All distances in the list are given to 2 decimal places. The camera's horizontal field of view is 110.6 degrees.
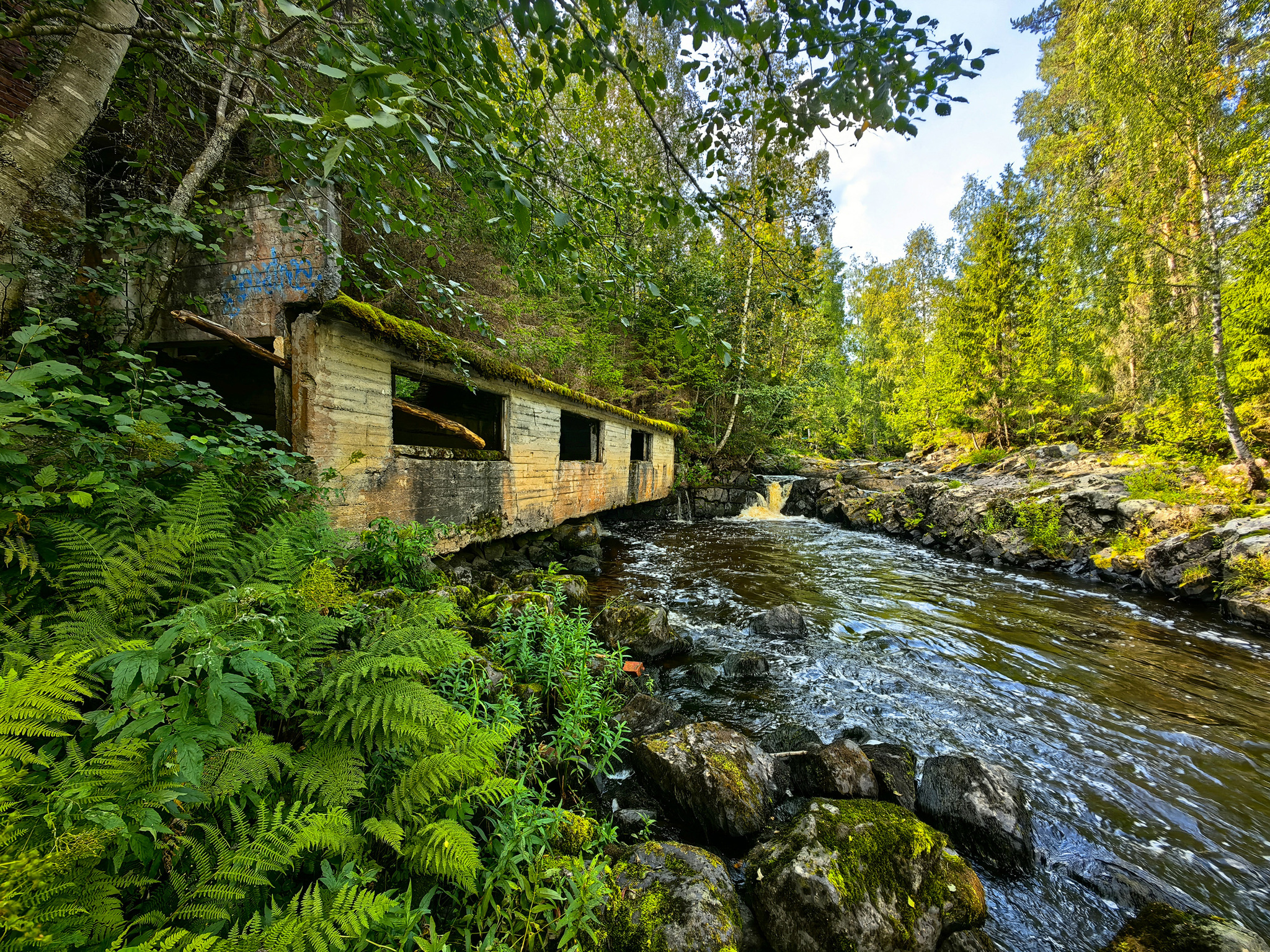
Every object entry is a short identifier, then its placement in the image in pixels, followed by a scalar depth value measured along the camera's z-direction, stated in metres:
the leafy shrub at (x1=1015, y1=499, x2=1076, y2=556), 9.52
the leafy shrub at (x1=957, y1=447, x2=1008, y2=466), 18.52
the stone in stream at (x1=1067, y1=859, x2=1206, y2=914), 2.52
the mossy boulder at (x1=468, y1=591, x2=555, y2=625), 4.20
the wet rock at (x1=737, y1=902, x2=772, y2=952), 2.04
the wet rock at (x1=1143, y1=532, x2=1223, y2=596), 7.07
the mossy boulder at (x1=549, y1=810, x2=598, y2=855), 2.17
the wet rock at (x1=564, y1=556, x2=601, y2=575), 8.23
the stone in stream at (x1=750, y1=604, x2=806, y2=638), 5.91
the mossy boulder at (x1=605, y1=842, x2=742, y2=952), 1.87
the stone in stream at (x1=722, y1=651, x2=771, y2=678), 4.86
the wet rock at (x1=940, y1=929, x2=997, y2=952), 2.09
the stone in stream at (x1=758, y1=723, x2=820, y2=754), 3.56
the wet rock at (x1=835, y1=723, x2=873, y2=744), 3.83
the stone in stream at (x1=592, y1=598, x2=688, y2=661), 5.02
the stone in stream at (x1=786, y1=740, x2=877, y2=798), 2.98
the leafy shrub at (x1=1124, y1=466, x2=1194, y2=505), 8.97
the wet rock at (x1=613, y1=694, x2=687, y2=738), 3.42
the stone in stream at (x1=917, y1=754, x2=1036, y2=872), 2.73
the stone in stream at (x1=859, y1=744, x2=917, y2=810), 3.05
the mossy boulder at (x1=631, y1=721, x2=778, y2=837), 2.68
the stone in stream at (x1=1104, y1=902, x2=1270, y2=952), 2.01
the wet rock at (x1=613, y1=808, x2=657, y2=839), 2.62
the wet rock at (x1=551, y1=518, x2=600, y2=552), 9.26
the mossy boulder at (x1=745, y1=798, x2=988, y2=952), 2.05
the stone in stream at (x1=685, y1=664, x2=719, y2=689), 4.60
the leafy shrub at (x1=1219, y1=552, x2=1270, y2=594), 6.33
